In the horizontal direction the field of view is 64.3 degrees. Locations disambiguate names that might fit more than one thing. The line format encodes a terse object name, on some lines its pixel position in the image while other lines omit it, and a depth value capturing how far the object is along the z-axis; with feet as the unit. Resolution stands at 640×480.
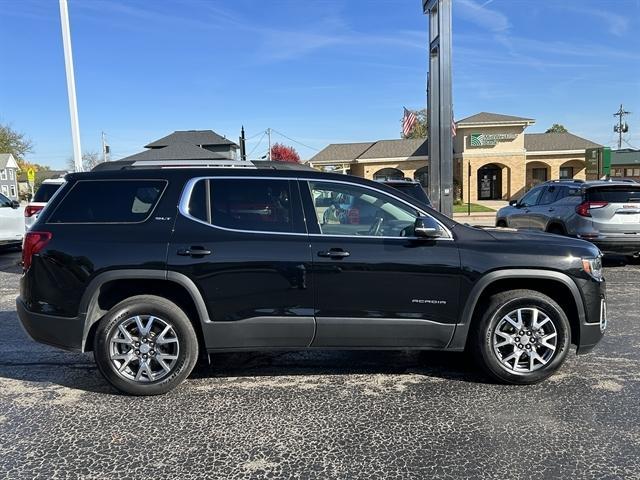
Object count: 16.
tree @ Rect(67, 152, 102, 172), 266.75
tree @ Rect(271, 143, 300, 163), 215.51
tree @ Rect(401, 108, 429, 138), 245.45
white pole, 45.91
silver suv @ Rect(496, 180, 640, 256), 30.14
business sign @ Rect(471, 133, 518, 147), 110.83
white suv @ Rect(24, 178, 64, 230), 33.55
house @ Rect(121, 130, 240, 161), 131.54
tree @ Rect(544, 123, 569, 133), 274.40
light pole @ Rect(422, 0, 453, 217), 49.44
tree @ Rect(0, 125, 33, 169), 230.89
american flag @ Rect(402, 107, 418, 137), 103.09
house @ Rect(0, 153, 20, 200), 215.10
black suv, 13.16
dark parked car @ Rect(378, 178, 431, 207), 31.17
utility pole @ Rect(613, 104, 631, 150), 241.45
